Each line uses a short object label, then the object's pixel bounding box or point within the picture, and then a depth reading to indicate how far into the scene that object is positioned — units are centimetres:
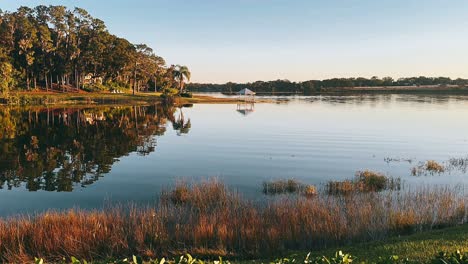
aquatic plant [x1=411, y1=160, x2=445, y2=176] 2394
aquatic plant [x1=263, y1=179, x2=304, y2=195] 1953
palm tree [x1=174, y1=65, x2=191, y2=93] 15341
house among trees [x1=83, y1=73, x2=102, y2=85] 12220
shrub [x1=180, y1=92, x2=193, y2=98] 12472
